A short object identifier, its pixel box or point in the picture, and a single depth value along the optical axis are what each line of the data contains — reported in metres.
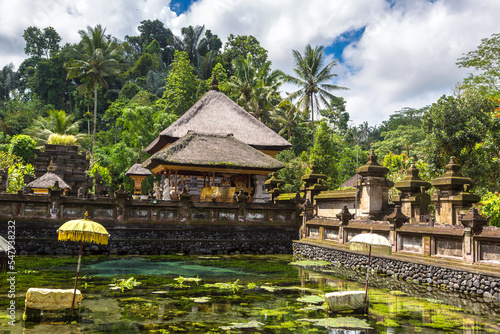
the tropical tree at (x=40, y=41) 75.62
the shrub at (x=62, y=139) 43.91
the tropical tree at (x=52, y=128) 49.66
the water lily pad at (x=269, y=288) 12.39
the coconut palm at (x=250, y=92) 47.59
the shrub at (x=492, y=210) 16.42
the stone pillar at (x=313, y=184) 23.72
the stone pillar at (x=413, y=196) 18.84
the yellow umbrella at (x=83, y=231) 8.05
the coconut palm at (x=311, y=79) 45.25
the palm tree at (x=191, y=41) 72.00
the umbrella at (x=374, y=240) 9.47
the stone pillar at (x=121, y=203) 20.50
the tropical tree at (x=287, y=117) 46.83
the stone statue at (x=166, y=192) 29.27
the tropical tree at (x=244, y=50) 59.72
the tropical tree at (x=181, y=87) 51.53
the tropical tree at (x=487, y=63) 31.50
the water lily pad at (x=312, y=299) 10.87
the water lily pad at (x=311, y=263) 17.83
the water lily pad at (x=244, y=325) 8.46
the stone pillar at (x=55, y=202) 19.64
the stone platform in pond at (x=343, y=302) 9.77
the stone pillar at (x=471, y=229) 12.14
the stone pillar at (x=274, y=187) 28.48
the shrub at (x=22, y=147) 43.72
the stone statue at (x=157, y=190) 34.58
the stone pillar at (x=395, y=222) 15.21
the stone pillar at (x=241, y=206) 22.50
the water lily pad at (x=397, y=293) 12.08
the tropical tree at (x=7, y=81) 77.62
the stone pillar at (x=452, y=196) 16.42
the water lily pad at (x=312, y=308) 10.03
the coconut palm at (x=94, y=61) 54.59
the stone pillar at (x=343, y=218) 18.09
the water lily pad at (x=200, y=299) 10.64
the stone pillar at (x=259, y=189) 28.20
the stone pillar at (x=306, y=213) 22.12
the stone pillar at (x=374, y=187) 18.50
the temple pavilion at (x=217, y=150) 24.25
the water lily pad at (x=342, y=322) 8.69
